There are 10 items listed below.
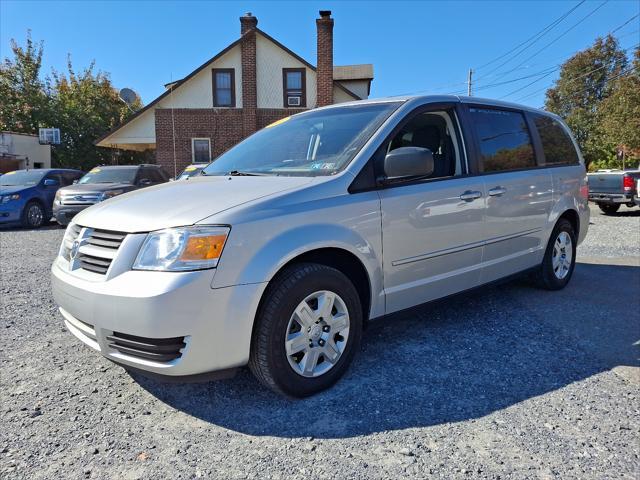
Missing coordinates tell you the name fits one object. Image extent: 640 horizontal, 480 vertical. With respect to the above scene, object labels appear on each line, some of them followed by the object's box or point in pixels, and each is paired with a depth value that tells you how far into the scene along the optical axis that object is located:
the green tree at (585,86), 43.00
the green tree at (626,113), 26.00
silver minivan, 2.44
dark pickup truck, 13.38
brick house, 20.03
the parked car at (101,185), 10.69
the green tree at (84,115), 31.80
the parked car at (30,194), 11.64
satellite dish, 21.75
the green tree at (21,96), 30.92
